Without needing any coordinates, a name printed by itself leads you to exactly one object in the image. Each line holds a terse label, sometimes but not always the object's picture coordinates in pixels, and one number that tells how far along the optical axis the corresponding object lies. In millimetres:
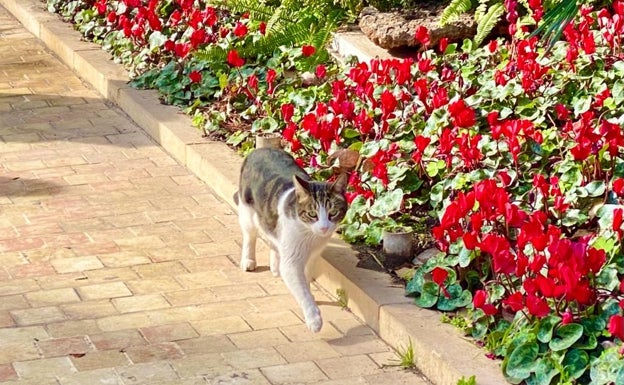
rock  8664
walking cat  5898
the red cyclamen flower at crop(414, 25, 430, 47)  7855
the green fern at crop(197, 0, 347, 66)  8922
